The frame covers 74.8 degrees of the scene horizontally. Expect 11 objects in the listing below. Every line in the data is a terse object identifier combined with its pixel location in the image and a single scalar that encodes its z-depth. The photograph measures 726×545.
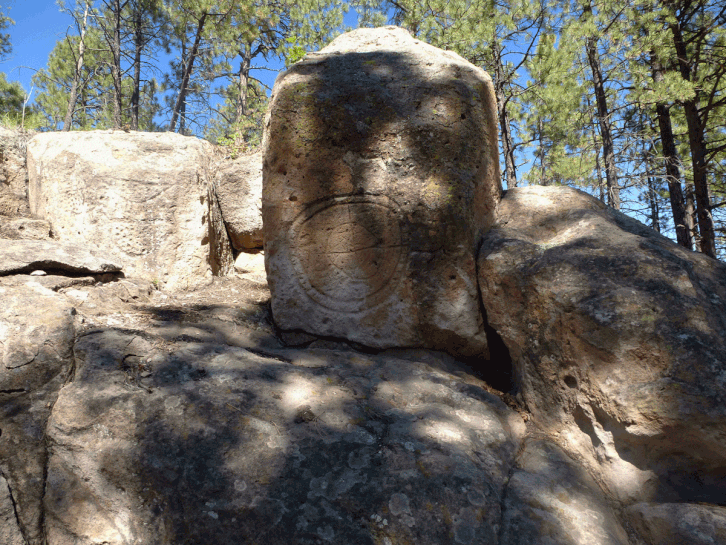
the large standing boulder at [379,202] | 3.02
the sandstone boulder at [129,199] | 3.76
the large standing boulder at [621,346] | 2.13
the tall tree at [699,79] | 6.03
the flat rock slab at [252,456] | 1.81
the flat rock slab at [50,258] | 2.82
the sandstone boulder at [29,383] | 1.96
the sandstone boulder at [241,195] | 4.66
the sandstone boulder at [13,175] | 4.02
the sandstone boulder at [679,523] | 1.87
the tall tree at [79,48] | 9.52
